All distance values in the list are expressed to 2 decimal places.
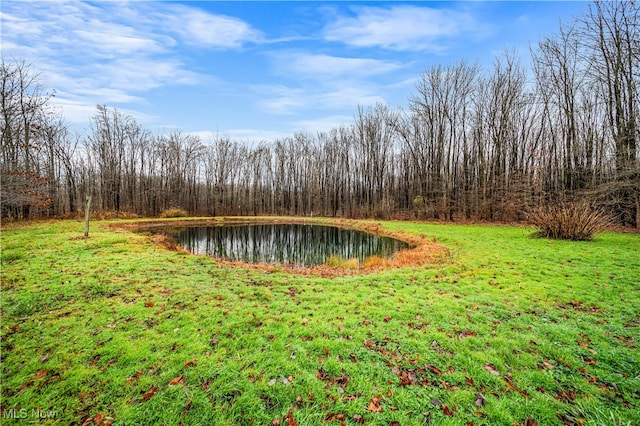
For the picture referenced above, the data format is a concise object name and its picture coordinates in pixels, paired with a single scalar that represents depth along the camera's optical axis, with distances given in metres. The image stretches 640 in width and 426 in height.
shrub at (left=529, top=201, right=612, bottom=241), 12.10
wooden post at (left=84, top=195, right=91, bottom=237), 12.27
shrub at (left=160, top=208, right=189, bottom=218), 34.88
